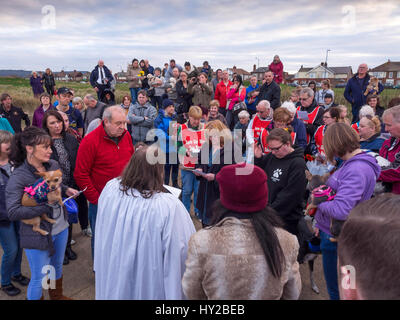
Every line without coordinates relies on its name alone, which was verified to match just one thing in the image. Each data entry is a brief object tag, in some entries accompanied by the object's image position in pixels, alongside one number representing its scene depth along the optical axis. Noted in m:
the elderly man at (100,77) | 9.54
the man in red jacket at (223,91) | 8.34
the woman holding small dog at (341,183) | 2.08
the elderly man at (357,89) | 7.47
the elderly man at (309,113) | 5.63
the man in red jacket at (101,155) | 3.11
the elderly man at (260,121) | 4.78
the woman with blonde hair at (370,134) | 3.77
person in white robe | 1.86
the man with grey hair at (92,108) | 6.06
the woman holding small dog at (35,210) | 2.34
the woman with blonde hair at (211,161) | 3.53
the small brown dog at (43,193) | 2.31
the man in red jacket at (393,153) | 2.71
